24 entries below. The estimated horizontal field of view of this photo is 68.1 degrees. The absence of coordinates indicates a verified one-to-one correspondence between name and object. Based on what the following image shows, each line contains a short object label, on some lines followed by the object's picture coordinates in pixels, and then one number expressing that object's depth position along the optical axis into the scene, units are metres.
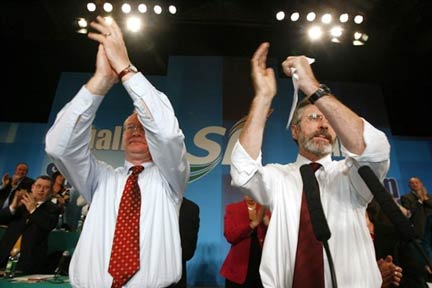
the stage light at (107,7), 3.79
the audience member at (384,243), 1.45
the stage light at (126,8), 3.77
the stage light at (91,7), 3.71
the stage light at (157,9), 3.84
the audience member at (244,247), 2.32
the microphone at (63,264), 2.39
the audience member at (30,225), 2.83
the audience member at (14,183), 4.17
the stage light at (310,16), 3.83
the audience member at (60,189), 3.98
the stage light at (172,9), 3.88
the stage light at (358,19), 3.81
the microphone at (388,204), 0.62
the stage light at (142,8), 3.80
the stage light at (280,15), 3.88
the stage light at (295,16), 3.85
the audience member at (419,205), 3.82
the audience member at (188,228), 2.23
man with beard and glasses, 1.11
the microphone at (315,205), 0.71
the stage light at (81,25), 3.90
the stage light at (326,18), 3.79
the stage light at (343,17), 3.80
